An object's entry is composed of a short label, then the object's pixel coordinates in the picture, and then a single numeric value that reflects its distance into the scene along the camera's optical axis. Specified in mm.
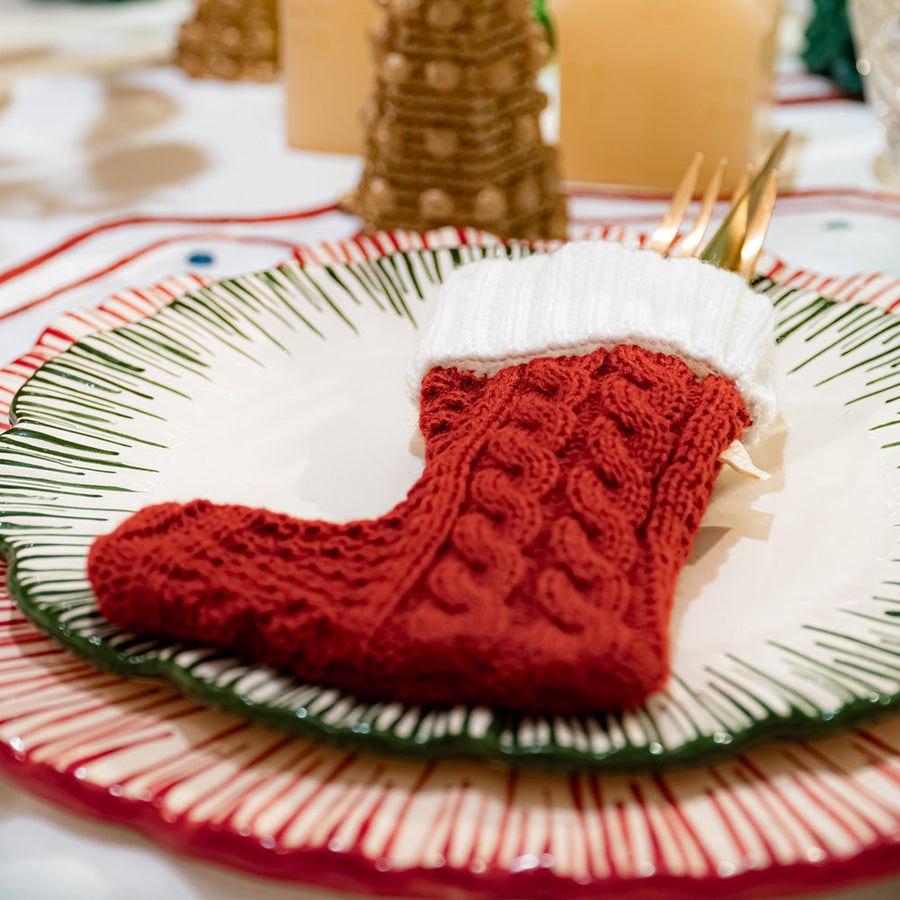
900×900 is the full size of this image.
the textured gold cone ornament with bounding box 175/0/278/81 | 894
